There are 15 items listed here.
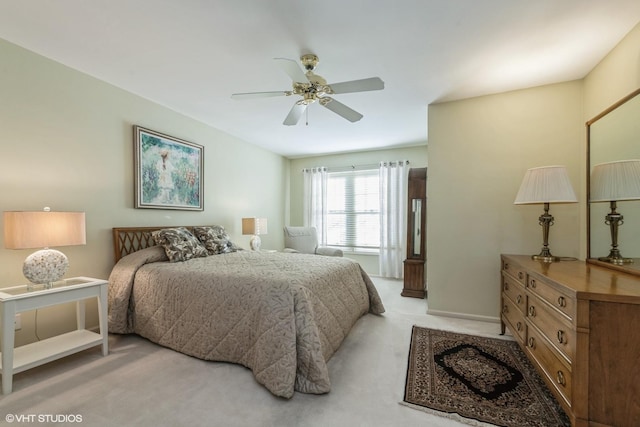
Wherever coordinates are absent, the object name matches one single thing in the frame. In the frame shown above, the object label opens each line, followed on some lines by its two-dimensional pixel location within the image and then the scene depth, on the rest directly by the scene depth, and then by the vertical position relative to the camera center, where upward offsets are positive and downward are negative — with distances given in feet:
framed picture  10.14 +1.57
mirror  6.07 +1.30
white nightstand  5.70 -2.75
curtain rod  16.94 +2.86
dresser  4.20 -2.26
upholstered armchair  16.17 -1.82
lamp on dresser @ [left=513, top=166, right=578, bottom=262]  7.34 +0.52
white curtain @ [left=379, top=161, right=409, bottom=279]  16.70 -0.44
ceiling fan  6.50 +3.14
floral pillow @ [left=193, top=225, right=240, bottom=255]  10.94 -1.23
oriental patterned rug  5.16 -3.87
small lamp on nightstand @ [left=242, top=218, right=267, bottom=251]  14.10 -0.97
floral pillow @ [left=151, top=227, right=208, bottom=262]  9.25 -1.17
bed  5.90 -2.53
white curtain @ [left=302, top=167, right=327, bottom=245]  18.84 +0.76
